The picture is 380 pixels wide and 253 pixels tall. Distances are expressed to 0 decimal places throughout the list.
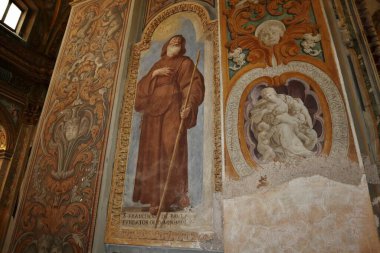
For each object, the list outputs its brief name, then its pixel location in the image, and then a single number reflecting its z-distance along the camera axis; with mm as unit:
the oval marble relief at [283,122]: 1613
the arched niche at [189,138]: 1924
